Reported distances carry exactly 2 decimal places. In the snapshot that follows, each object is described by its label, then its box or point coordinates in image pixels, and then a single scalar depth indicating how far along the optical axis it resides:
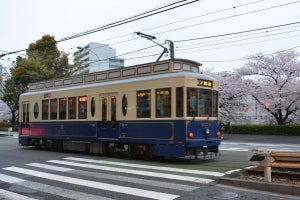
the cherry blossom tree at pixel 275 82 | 35.50
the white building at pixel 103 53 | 94.12
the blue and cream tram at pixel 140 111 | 13.59
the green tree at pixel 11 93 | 52.79
